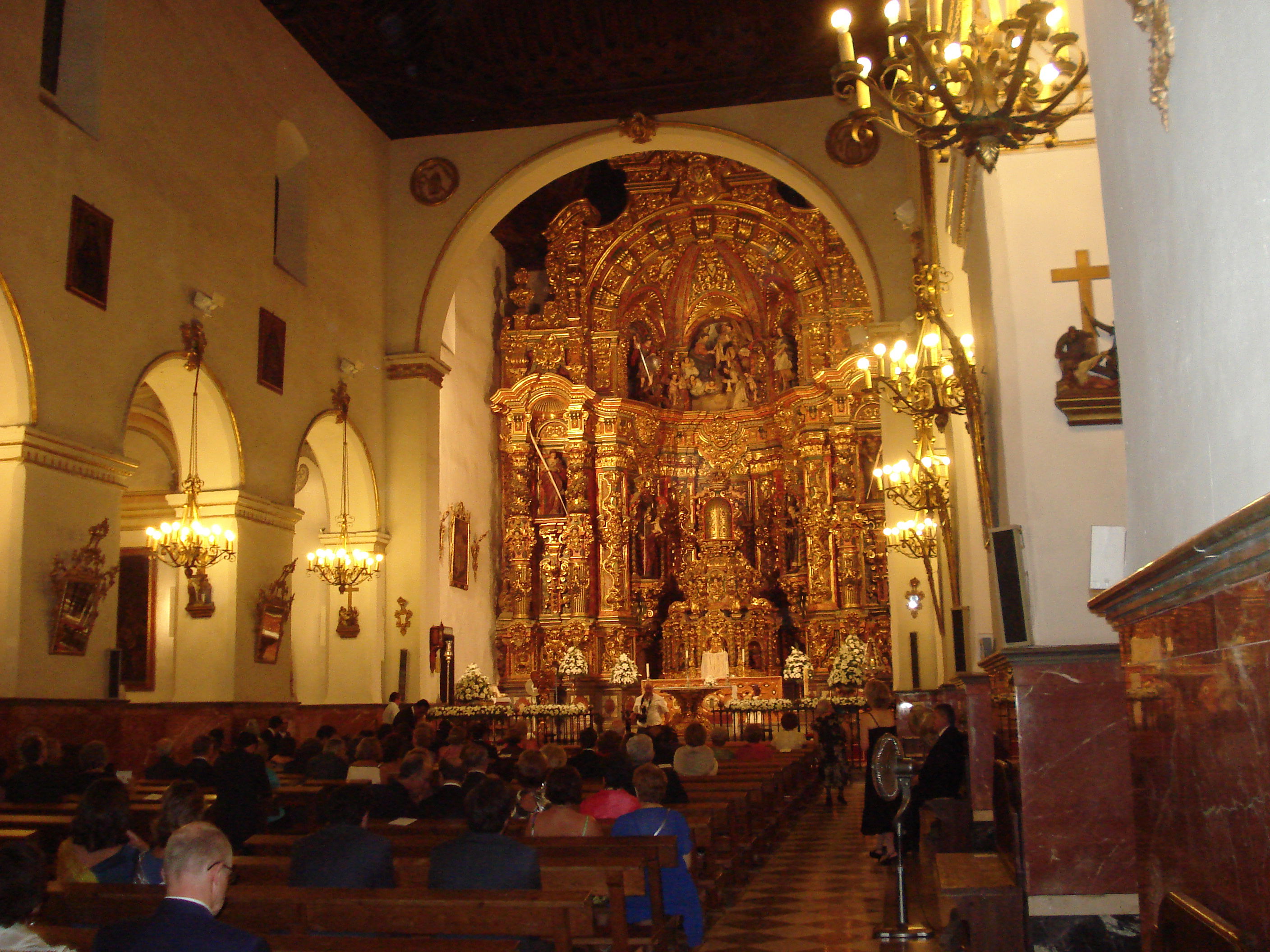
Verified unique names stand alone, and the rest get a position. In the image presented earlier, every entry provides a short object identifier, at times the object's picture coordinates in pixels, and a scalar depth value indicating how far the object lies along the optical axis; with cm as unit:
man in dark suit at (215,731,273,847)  680
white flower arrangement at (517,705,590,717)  1792
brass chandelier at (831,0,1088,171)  470
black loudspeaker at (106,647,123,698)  1073
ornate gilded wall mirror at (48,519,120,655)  1009
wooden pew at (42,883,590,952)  387
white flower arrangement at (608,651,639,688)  2181
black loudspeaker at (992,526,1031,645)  572
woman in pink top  655
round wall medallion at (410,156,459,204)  1781
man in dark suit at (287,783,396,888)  462
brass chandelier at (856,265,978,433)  739
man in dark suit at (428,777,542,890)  447
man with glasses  284
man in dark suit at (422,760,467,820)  674
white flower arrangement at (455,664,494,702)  1722
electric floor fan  641
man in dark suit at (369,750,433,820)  680
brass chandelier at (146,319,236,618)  1142
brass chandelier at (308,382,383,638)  1466
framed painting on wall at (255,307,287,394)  1398
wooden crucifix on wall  579
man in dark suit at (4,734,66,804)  741
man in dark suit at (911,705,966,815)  801
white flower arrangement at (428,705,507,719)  1634
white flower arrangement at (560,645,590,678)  2170
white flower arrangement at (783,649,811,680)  2155
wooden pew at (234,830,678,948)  480
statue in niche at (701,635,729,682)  2264
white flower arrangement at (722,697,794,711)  1825
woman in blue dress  575
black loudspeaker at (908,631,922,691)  1617
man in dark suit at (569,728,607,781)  915
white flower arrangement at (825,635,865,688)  1877
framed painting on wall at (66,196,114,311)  1066
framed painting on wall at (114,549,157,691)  1555
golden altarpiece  2277
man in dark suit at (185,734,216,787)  813
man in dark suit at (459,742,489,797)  684
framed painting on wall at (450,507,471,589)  2095
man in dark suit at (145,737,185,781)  879
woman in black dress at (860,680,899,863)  918
